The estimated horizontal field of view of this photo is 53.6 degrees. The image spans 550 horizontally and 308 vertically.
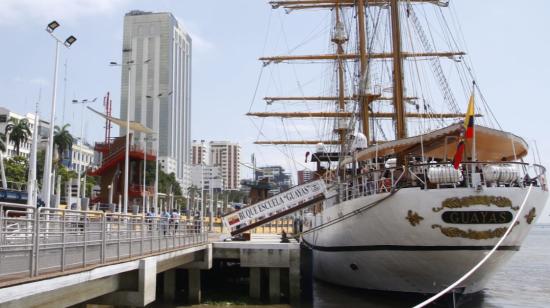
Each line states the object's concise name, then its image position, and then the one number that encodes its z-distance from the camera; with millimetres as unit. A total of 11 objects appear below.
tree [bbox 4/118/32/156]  77375
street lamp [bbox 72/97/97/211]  30441
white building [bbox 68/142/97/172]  106719
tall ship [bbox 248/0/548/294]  17750
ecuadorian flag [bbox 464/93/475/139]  16875
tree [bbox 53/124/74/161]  71031
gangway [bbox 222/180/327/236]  25109
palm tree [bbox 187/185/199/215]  42162
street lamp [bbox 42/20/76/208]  21141
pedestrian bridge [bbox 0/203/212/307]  8156
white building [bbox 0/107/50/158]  93900
